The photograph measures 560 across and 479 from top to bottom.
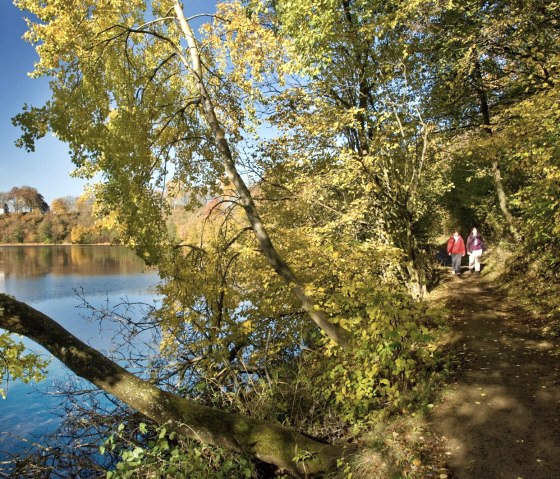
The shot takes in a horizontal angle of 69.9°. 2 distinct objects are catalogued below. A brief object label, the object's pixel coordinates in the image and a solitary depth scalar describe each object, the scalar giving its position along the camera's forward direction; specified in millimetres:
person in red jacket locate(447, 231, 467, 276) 13297
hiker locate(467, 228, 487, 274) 12453
